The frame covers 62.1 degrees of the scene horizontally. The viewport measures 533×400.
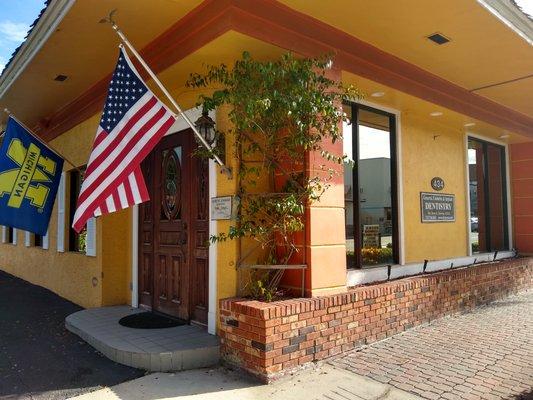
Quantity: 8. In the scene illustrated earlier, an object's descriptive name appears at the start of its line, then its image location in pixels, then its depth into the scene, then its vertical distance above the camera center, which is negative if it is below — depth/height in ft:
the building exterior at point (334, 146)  14.60 +4.83
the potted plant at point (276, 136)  13.48 +2.82
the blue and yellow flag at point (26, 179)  19.81 +2.07
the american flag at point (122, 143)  13.21 +2.44
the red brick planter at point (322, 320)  12.89 -3.35
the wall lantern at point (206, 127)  14.97 +3.26
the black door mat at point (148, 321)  17.62 -4.05
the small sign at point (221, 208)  14.96 +0.53
